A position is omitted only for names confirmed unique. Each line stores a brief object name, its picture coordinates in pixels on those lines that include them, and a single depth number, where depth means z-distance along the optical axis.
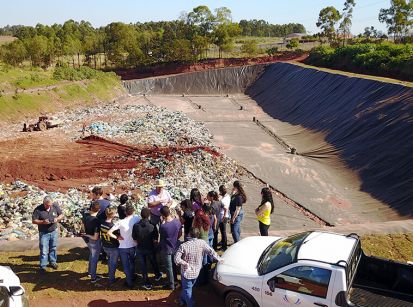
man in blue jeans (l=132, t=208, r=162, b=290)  7.33
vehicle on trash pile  27.50
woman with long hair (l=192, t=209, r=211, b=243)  7.26
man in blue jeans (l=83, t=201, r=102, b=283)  7.54
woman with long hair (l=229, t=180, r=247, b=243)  9.30
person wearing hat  8.93
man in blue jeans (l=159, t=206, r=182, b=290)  7.24
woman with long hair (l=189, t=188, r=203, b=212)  8.55
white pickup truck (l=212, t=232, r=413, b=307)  5.95
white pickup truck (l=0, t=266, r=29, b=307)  5.71
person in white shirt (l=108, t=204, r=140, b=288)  7.34
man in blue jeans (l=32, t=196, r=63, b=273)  8.07
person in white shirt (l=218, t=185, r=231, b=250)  9.19
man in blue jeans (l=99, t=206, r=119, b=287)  7.44
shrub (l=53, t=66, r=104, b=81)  41.34
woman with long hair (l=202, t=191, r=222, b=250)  8.66
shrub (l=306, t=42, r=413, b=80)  31.80
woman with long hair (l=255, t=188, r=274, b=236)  8.95
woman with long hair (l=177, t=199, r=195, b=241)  7.89
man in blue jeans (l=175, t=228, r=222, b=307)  6.71
